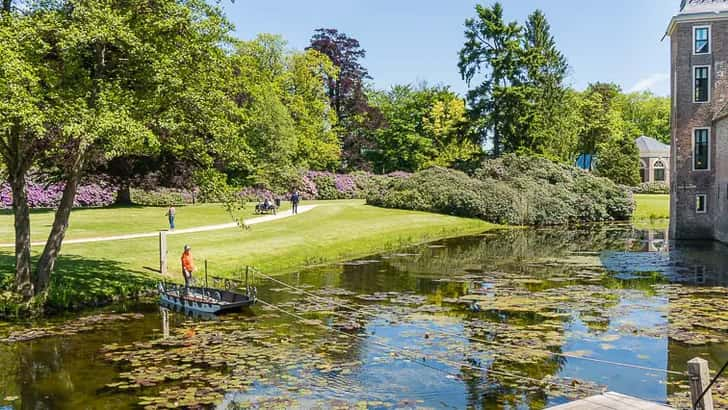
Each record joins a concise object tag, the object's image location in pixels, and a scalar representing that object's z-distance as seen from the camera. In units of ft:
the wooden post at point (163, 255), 80.07
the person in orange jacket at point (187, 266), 66.85
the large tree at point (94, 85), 54.34
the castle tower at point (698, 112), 125.80
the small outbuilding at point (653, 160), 315.58
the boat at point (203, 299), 62.13
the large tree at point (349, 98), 273.75
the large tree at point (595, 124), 289.74
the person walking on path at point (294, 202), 152.05
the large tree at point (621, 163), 271.69
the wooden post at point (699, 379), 26.96
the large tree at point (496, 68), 217.77
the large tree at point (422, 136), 259.39
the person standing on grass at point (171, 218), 113.14
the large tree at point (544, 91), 218.59
